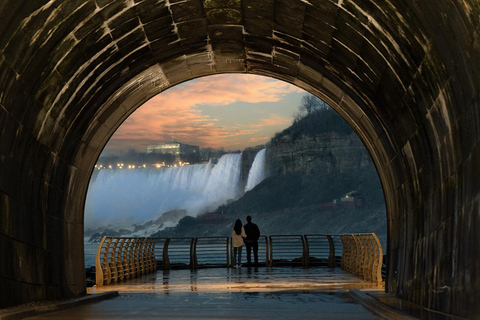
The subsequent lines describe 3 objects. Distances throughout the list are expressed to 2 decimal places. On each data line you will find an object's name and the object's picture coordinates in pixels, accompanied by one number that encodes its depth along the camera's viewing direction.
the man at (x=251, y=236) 28.94
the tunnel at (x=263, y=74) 8.78
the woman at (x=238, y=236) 28.16
